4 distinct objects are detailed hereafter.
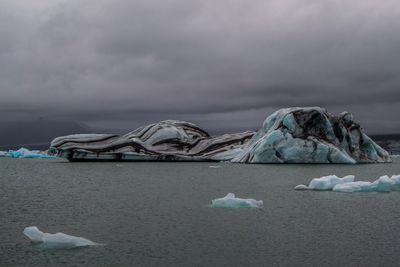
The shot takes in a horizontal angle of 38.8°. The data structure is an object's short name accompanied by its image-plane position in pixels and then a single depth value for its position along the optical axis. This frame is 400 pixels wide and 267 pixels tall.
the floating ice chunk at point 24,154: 87.83
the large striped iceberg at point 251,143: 48.16
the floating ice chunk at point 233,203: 19.11
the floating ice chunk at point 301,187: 26.97
